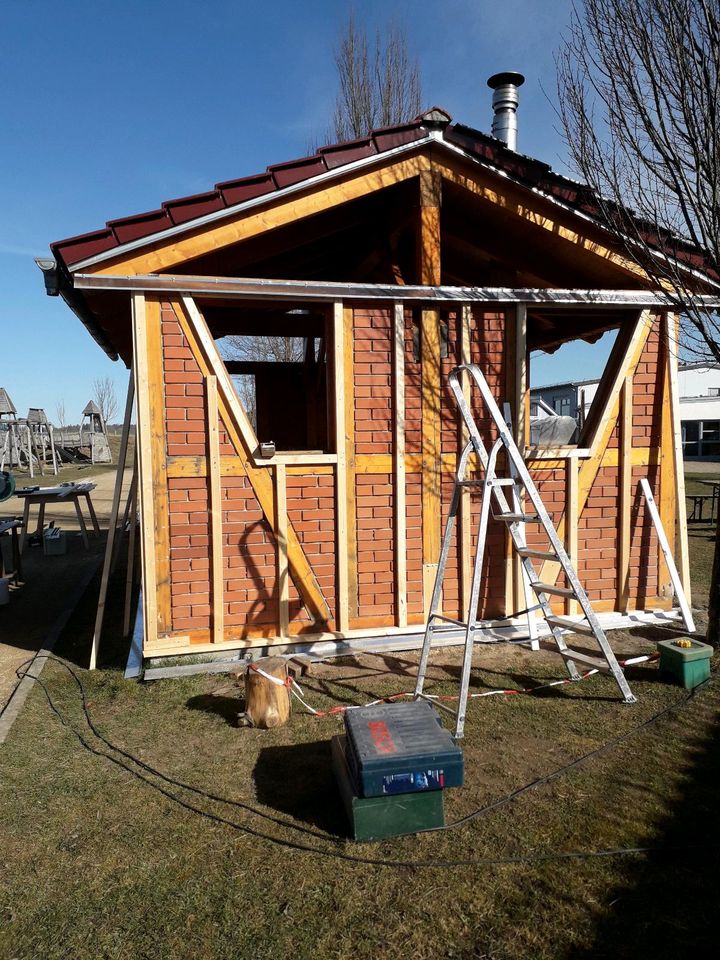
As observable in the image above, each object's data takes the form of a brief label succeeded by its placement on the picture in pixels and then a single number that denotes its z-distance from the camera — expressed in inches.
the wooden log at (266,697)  178.4
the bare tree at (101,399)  2286.4
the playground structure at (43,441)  1236.5
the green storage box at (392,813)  126.2
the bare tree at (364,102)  607.2
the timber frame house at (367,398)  214.8
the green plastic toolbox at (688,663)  196.2
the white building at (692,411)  1386.6
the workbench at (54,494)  439.8
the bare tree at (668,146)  194.9
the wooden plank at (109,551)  234.4
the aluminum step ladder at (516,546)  166.7
